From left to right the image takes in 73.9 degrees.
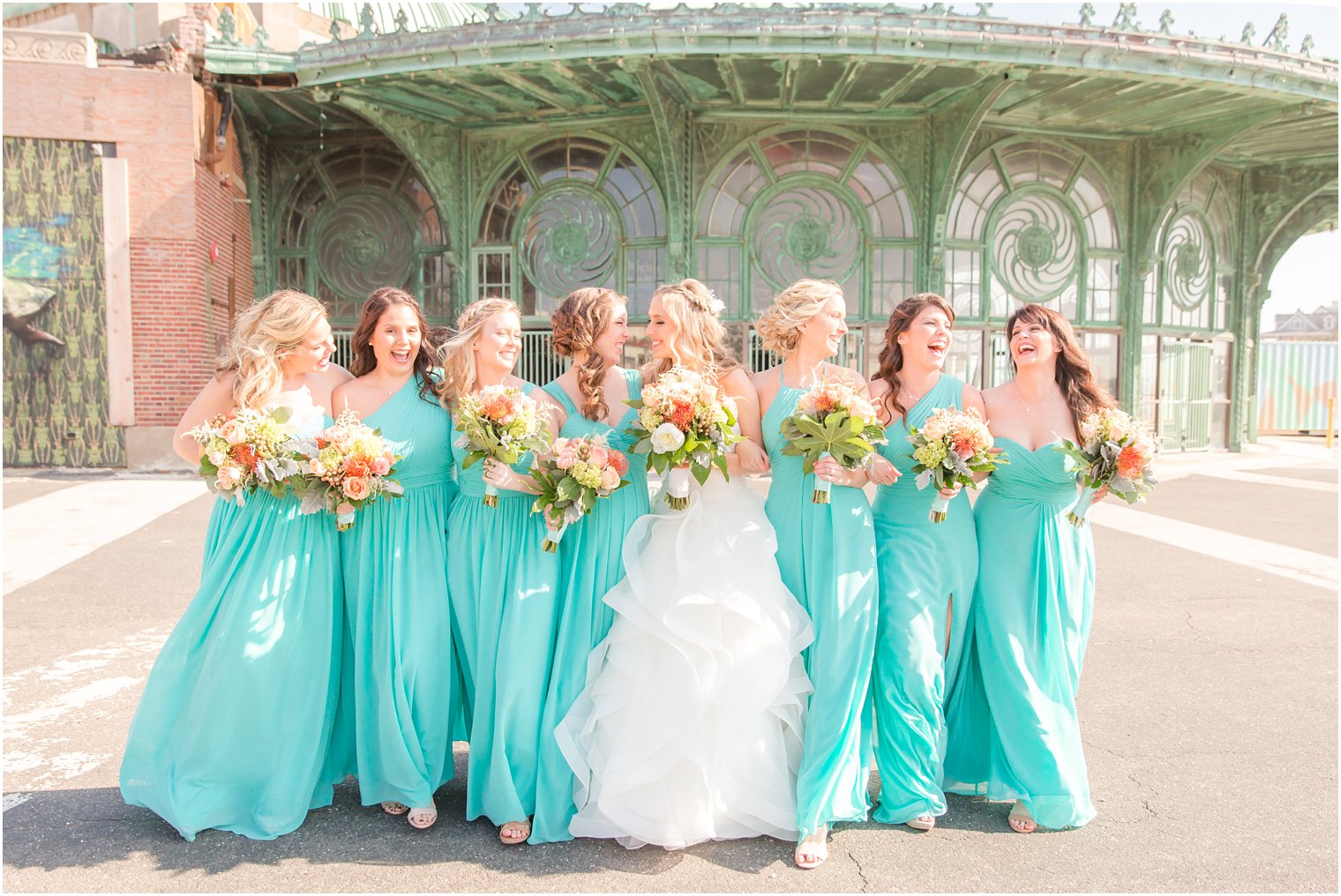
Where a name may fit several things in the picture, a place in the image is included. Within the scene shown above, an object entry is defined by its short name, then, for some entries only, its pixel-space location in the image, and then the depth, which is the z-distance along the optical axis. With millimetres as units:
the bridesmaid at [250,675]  3396
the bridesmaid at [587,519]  3404
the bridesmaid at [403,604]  3533
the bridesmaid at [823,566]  3348
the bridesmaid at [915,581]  3535
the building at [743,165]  11852
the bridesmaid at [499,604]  3439
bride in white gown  3258
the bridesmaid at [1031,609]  3535
